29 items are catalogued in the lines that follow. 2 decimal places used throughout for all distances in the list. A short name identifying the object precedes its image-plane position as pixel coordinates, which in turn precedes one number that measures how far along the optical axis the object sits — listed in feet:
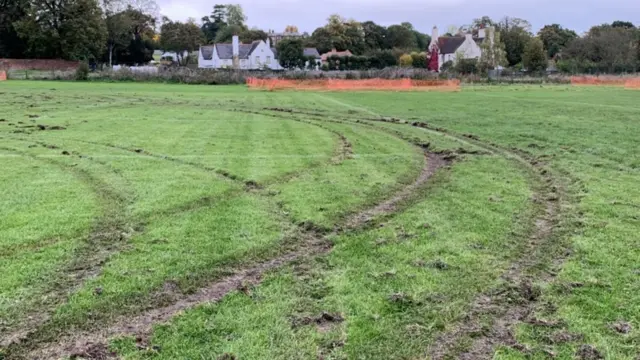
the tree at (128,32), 287.28
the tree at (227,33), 436.76
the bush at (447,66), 253.32
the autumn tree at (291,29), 561.43
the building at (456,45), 307.97
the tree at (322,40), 375.86
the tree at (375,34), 399.61
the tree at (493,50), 265.13
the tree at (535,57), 260.42
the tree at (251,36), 422.41
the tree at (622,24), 392.68
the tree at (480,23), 373.61
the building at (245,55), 361.92
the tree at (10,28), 255.91
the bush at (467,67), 230.27
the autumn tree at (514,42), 325.58
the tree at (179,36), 354.74
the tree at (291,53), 328.29
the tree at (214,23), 490.08
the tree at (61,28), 244.42
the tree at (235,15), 482.28
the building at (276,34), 499.51
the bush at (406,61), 305.53
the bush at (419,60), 306.76
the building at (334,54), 333.83
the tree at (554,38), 368.68
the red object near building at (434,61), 294.05
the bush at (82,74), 181.78
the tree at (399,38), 401.70
